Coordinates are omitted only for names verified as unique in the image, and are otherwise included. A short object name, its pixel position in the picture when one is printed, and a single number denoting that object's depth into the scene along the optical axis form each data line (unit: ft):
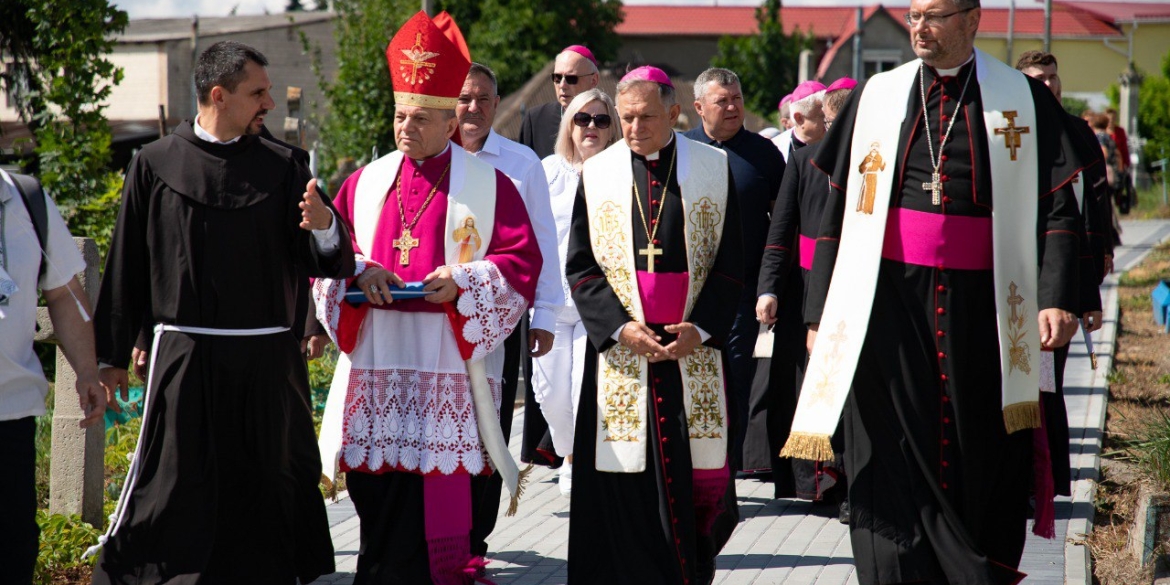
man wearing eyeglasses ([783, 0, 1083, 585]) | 31.99
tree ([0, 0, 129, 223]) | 64.28
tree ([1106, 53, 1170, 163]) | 244.63
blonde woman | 46.06
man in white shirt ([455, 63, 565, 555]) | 38.01
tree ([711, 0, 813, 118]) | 331.36
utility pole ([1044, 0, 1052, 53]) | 152.69
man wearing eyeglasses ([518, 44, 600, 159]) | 51.80
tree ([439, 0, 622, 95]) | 256.32
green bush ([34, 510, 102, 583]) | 37.17
